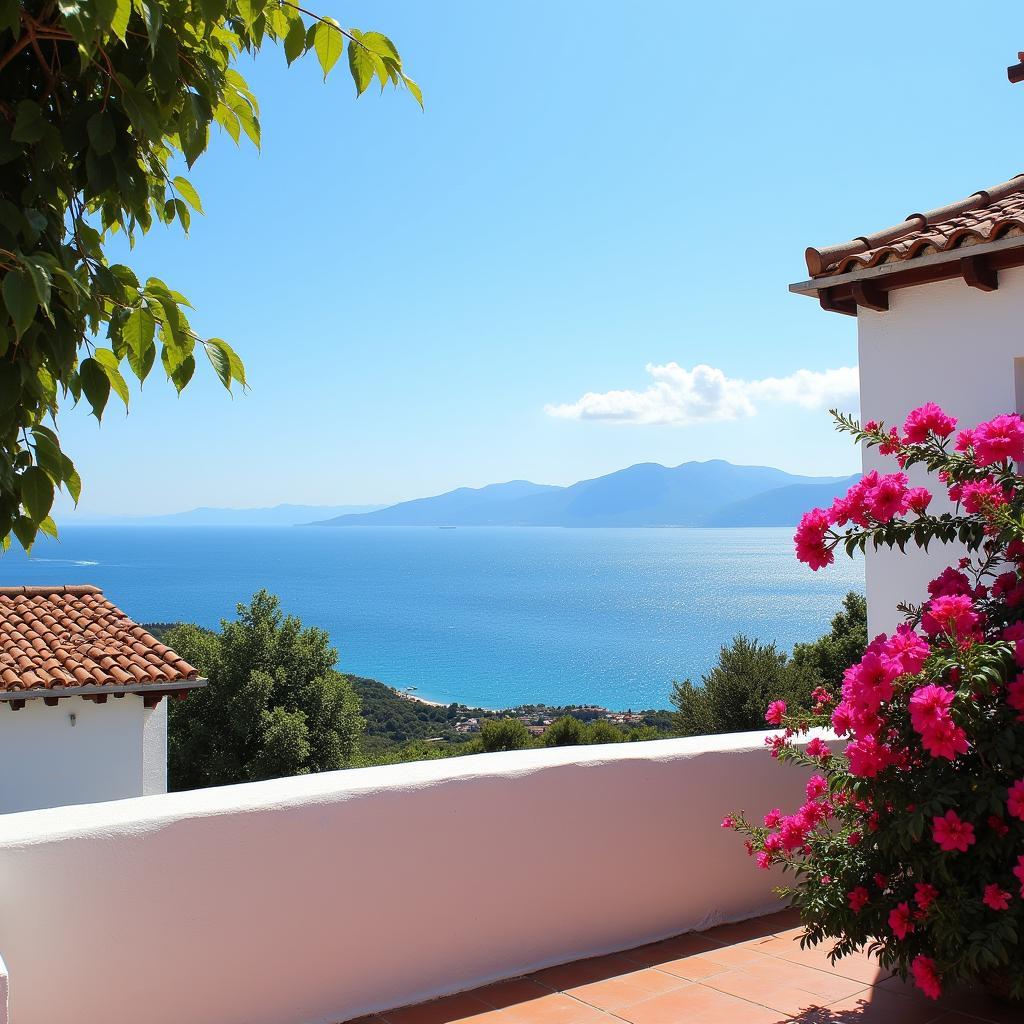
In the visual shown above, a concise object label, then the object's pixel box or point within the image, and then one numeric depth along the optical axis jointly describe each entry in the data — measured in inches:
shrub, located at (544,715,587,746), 766.5
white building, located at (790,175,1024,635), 157.4
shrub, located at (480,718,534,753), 816.9
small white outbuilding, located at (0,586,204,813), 451.5
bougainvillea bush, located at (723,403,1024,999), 97.0
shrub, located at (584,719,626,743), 759.1
